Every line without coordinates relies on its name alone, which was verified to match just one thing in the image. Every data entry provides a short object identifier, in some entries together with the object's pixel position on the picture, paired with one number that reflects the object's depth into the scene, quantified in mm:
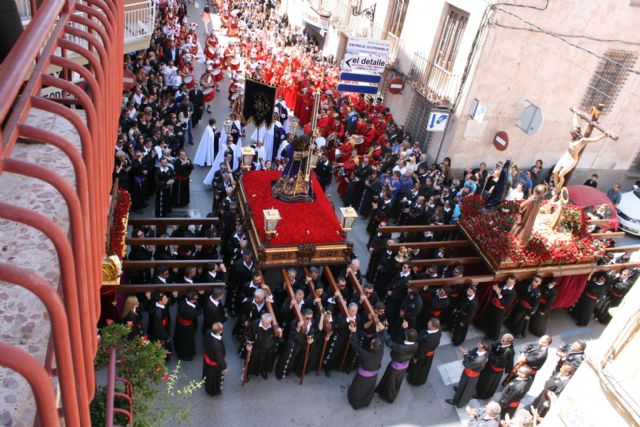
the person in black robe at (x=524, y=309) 11164
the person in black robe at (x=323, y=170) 15328
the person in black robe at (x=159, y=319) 8781
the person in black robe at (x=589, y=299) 12086
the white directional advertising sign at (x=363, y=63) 16062
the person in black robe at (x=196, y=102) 17969
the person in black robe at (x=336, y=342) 9438
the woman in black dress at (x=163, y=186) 12516
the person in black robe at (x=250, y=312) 9133
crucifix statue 11305
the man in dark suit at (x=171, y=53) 21047
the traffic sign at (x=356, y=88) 16373
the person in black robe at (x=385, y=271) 11523
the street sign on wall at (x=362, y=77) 16188
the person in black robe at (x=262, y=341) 8727
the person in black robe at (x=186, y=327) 8922
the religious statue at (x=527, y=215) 10750
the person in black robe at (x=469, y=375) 9102
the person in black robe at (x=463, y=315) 10477
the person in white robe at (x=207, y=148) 15383
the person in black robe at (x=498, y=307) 10977
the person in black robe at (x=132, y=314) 8383
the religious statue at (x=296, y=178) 11930
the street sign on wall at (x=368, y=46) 16062
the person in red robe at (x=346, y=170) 15672
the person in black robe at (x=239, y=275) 10438
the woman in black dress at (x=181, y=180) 13220
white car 17203
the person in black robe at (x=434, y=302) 10359
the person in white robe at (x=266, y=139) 16564
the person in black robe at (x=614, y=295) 12195
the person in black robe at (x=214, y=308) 8984
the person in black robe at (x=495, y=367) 9422
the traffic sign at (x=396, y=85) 18734
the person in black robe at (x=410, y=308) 10145
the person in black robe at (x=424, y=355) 9258
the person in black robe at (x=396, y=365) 8820
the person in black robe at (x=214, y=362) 8305
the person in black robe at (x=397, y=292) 10750
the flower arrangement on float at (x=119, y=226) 8766
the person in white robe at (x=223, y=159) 14602
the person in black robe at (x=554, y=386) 8812
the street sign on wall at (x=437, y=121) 16344
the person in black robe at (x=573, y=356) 9297
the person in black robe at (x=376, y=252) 12043
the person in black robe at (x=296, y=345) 8930
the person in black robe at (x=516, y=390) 8797
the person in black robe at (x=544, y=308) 11367
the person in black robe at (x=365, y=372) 8680
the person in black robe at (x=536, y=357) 9000
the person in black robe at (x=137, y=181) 12625
